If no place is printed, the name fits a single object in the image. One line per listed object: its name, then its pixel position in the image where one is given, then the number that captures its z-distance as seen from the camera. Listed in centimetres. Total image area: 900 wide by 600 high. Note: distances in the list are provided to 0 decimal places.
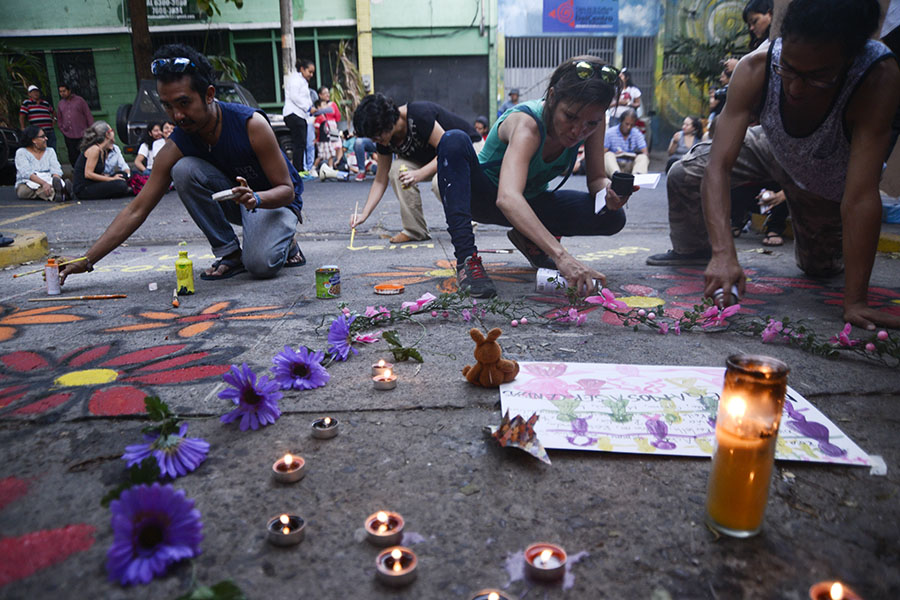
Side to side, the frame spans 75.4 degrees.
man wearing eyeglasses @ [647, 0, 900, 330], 185
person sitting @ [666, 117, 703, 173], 925
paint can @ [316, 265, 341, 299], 255
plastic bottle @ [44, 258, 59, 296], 269
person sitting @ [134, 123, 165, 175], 818
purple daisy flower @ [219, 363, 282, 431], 129
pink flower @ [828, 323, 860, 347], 174
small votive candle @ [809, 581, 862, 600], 78
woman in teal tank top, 232
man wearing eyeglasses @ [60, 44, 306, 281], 264
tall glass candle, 83
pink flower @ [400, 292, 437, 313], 225
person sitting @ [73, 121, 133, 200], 738
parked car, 880
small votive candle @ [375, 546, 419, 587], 83
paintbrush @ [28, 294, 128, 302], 261
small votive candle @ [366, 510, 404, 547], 92
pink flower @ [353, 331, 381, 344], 190
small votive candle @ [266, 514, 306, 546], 91
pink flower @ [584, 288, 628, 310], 212
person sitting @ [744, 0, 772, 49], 414
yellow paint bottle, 264
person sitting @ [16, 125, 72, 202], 740
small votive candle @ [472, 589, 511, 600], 79
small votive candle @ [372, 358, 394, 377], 158
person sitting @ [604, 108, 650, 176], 909
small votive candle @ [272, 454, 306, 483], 108
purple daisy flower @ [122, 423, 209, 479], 110
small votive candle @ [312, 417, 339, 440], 125
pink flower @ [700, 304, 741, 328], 200
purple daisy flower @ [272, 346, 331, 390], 151
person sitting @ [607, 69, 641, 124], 939
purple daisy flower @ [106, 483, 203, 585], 83
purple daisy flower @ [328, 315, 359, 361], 174
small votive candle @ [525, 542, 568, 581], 84
